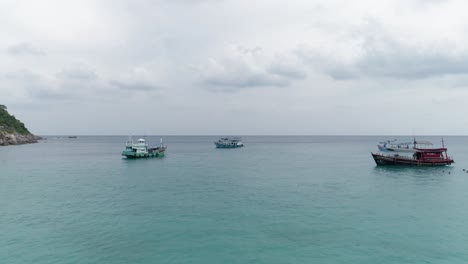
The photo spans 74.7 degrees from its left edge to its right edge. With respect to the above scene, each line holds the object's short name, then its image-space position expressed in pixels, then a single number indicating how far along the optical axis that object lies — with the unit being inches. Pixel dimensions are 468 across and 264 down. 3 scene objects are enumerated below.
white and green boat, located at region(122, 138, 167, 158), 3917.3
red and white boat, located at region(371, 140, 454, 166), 3095.5
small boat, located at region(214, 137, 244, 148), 6722.4
